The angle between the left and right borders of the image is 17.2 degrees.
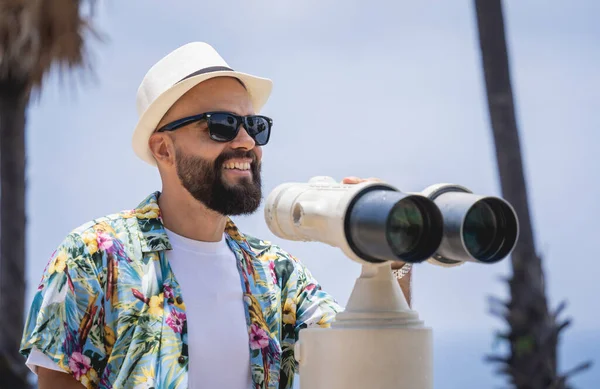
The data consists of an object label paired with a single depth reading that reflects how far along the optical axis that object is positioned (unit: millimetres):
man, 6045
